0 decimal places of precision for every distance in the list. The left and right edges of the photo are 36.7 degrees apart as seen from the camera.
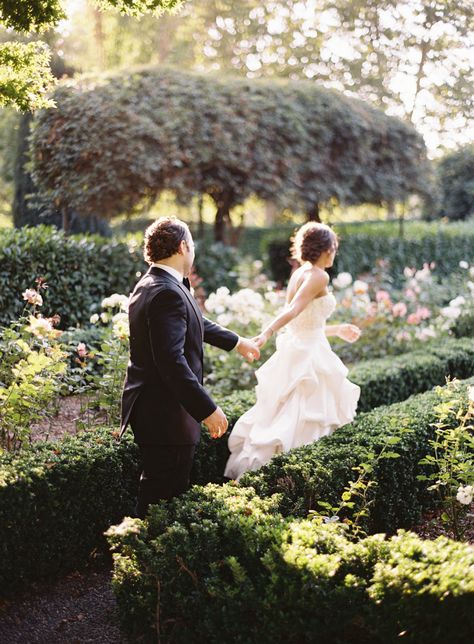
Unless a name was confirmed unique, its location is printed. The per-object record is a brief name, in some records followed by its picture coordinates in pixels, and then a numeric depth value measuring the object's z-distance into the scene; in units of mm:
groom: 3264
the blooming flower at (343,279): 7695
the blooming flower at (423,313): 7672
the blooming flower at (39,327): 4012
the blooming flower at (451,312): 7627
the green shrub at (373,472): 3605
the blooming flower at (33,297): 4375
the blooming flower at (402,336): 7824
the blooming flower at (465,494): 3195
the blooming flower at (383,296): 7920
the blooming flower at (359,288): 7143
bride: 4543
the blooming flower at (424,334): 7594
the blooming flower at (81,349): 4625
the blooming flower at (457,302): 7664
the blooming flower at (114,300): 4914
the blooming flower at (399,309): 7723
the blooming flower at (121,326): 4645
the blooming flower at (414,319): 7586
